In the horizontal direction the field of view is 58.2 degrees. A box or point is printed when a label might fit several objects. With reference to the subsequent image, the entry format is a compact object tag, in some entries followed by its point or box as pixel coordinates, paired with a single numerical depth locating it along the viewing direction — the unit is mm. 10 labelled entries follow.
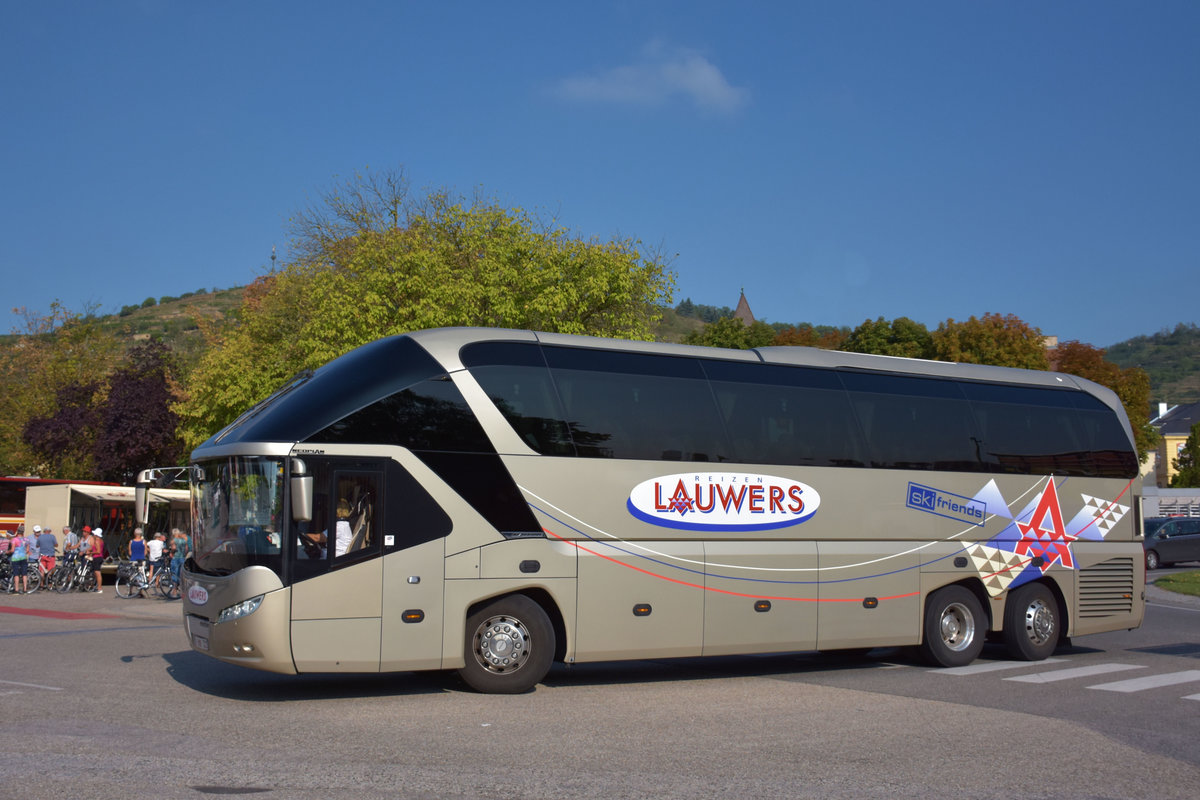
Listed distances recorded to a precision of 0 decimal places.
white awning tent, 32594
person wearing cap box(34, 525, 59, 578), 29906
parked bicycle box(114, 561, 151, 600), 27719
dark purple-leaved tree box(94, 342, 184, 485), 49375
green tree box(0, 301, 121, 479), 59719
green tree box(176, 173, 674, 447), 27516
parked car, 38875
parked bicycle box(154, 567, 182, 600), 27281
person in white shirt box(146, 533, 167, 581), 27656
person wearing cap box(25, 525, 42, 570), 29919
